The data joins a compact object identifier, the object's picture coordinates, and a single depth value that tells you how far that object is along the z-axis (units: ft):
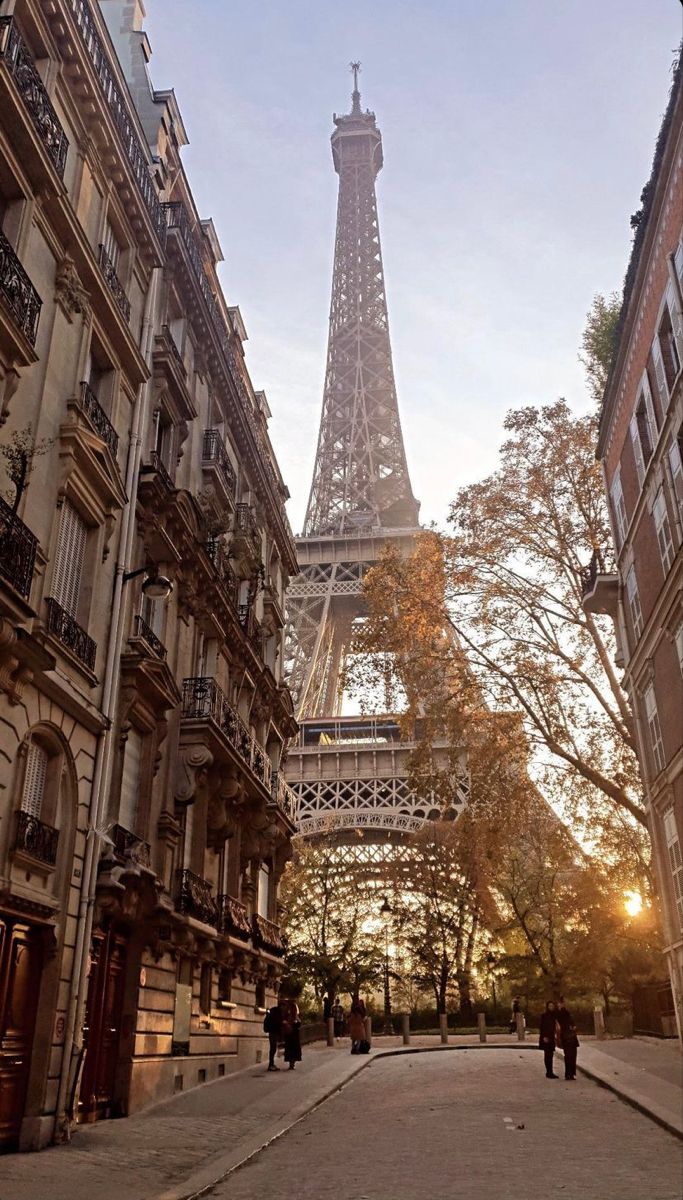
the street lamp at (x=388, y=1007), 174.60
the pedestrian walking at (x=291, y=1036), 75.10
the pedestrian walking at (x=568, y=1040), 62.90
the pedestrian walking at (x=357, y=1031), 93.97
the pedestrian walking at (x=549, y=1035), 66.08
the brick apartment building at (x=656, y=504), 65.26
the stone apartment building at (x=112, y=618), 42.50
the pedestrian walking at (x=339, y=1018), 164.79
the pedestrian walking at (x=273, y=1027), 75.56
